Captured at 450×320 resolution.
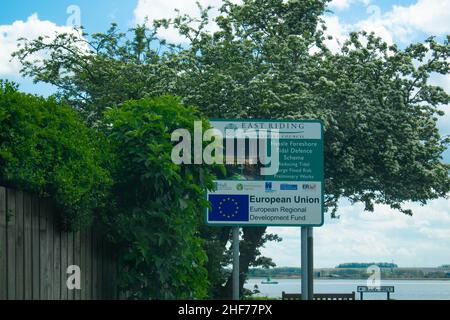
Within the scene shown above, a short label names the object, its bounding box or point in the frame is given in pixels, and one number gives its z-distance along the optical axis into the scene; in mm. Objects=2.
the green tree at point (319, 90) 25297
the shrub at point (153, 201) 12516
